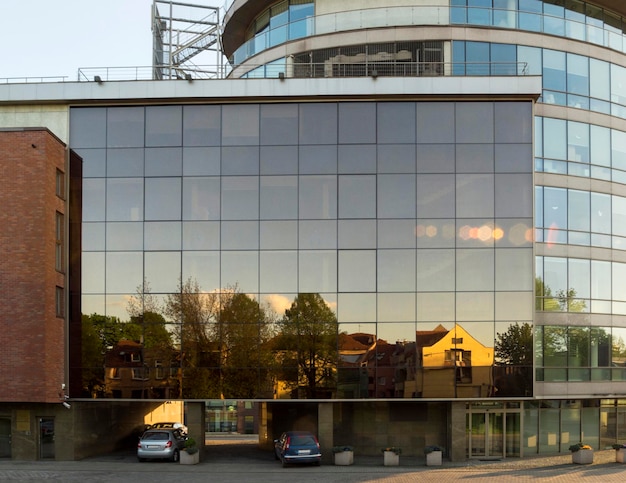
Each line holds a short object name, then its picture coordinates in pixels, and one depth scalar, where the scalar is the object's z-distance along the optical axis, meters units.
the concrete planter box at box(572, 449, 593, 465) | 28.75
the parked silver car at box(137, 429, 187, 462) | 29.14
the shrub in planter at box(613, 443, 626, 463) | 29.06
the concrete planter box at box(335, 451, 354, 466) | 28.14
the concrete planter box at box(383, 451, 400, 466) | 28.20
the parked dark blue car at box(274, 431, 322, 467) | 27.73
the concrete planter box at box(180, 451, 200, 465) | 28.31
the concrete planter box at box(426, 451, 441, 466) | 28.20
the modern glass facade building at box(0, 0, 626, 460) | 28.77
